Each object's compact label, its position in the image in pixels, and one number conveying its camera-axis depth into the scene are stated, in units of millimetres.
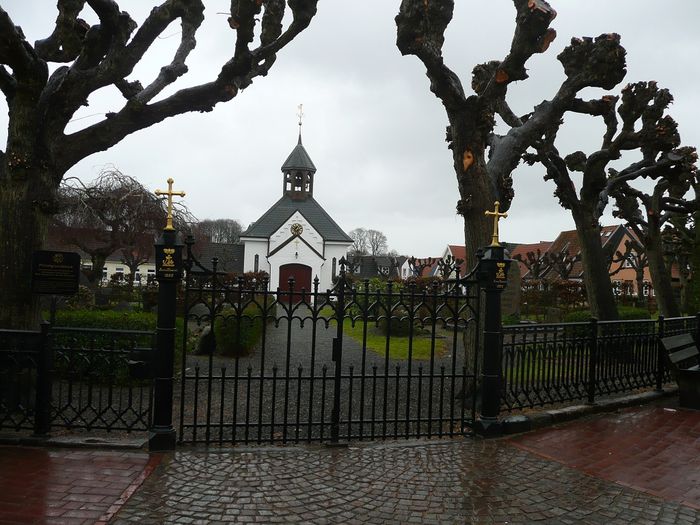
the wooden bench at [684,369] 7242
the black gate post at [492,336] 5863
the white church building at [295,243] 39156
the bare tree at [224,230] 64438
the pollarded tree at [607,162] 10914
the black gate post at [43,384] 5109
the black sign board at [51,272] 5969
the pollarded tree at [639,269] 26375
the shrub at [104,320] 8520
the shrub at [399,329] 16547
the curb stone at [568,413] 6039
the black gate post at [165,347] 5062
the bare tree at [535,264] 27156
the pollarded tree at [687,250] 12797
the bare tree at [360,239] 76250
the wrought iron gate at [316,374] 5301
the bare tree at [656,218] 13484
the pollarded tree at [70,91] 5961
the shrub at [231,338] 11526
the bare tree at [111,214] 15516
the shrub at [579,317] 14652
